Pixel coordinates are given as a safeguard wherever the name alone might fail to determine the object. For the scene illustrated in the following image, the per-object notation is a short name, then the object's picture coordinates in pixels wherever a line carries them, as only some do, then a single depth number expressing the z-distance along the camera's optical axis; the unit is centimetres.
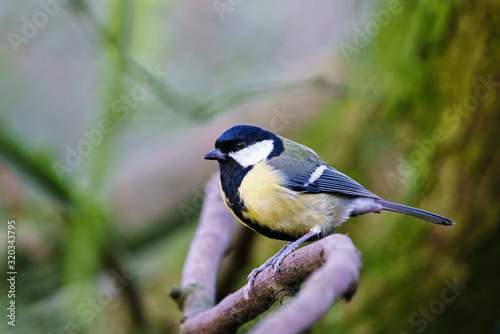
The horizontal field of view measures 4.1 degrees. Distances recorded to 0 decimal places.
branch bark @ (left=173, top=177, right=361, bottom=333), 314
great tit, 377
